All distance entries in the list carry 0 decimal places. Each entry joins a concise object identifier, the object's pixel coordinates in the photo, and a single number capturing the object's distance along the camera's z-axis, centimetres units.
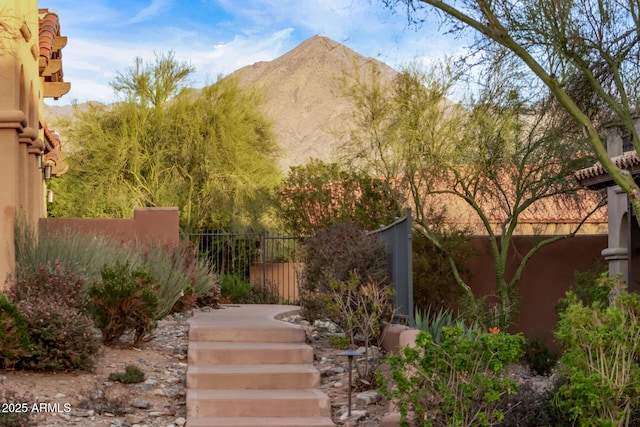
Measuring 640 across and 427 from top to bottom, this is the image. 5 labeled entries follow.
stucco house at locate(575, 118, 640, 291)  1563
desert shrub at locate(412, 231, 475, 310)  2034
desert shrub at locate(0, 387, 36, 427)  807
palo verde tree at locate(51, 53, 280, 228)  3178
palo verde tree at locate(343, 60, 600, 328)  2166
